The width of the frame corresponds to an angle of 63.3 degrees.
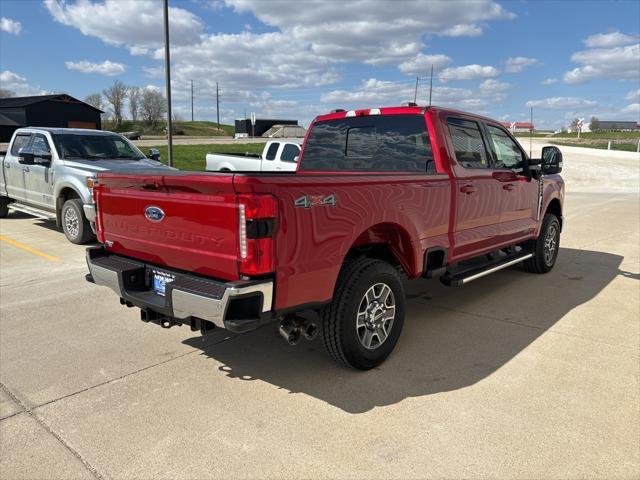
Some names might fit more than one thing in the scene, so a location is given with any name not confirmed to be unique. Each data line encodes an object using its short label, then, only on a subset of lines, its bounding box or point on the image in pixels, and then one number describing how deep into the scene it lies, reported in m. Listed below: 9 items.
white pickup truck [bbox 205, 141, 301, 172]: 15.39
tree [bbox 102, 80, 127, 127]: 90.15
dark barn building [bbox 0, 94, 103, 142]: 41.47
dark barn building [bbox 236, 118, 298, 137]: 71.94
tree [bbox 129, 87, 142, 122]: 93.12
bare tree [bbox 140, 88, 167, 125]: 90.19
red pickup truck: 2.98
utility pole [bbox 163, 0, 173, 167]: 12.38
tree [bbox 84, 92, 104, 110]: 89.88
